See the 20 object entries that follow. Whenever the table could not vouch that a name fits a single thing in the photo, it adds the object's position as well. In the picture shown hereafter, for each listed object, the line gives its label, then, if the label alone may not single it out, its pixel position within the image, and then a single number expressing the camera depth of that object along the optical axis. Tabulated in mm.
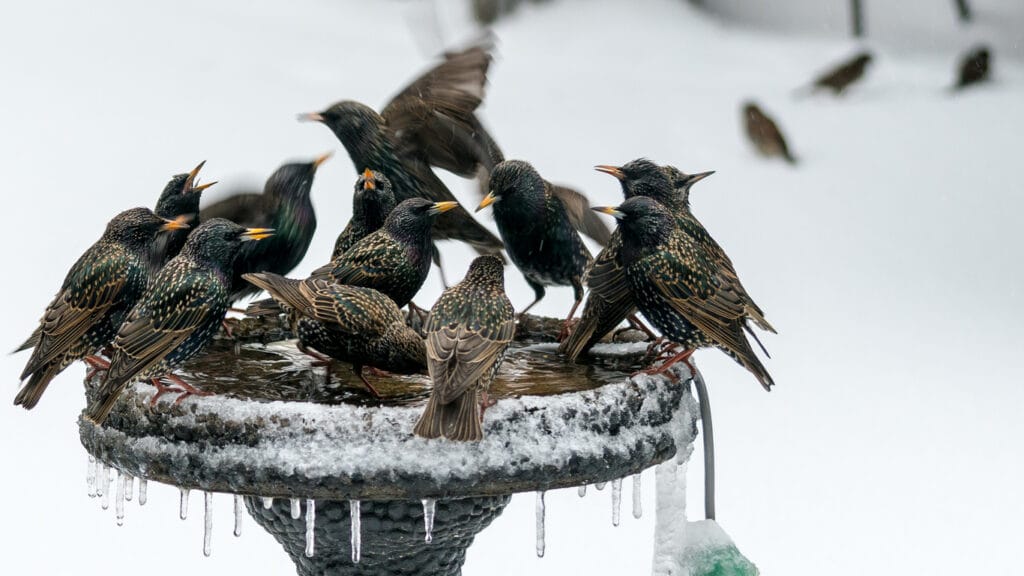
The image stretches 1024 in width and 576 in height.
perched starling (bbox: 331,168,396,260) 7395
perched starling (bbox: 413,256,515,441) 5602
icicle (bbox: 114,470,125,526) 6504
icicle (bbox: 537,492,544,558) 6348
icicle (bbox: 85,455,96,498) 6715
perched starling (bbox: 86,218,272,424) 5840
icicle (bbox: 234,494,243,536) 6484
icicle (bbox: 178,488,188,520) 6232
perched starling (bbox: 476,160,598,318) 7211
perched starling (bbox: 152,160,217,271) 7203
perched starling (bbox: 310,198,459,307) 6855
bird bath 5746
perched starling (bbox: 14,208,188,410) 6262
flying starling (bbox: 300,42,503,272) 8039
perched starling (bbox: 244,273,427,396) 6270
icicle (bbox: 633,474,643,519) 6941
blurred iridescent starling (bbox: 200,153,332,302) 7598
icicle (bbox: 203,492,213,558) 6348
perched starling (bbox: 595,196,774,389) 6504
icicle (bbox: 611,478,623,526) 6642
